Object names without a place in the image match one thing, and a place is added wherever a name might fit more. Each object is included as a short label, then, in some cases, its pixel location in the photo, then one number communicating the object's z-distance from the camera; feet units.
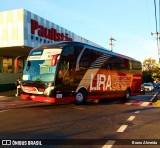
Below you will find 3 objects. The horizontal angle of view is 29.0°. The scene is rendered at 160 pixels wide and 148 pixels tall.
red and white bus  49.80
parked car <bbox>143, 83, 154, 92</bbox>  161.07
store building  92.73
